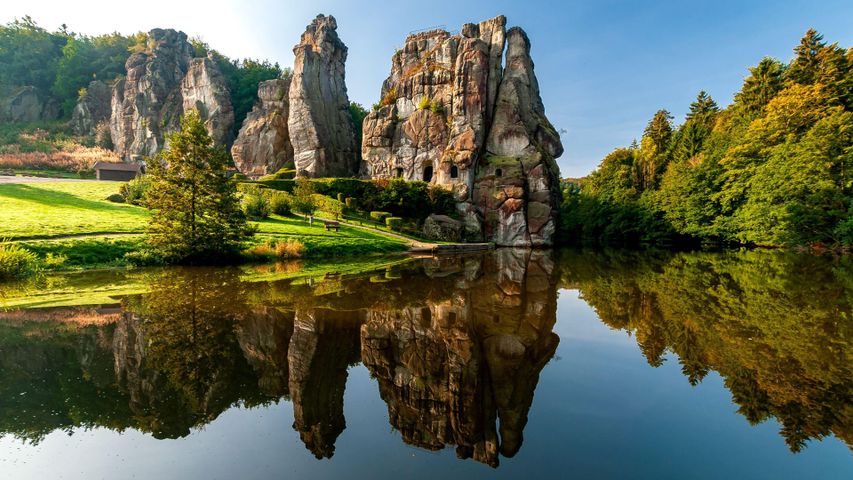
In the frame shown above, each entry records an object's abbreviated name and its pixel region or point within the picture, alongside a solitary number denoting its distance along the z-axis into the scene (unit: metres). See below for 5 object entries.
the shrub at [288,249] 22.28
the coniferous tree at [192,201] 18.53
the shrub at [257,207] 32.06
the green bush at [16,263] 13.09
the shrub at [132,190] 32.82
